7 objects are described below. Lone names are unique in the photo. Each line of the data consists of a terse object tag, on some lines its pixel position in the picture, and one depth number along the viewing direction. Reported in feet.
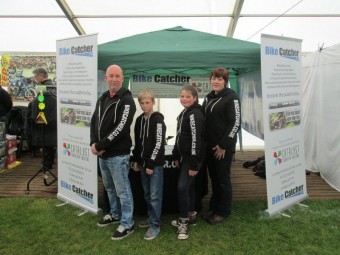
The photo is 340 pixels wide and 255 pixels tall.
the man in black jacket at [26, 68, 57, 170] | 14.20
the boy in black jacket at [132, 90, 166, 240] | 9.61
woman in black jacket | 10.41
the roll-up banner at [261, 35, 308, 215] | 11.21
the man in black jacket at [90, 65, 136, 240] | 9.44
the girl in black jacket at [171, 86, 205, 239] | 9.67
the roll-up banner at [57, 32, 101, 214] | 11.14
